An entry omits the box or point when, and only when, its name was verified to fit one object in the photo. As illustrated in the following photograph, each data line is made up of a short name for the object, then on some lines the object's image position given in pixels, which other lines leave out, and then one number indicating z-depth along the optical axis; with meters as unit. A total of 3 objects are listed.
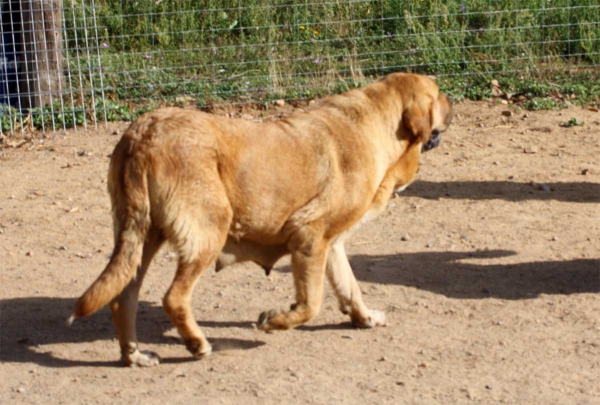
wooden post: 10.49
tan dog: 4.88
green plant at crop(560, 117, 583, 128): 10.13
